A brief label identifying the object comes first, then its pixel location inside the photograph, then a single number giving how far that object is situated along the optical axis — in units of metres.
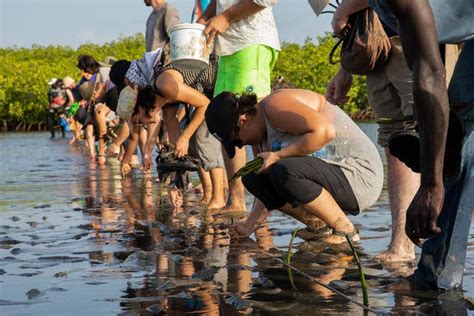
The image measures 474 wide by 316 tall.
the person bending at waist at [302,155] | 5.49
